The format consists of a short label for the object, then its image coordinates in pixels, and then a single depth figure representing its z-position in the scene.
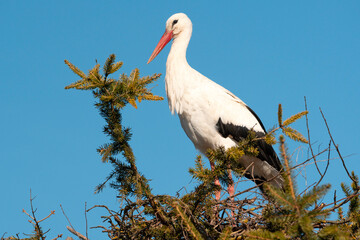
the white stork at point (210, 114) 11.40
